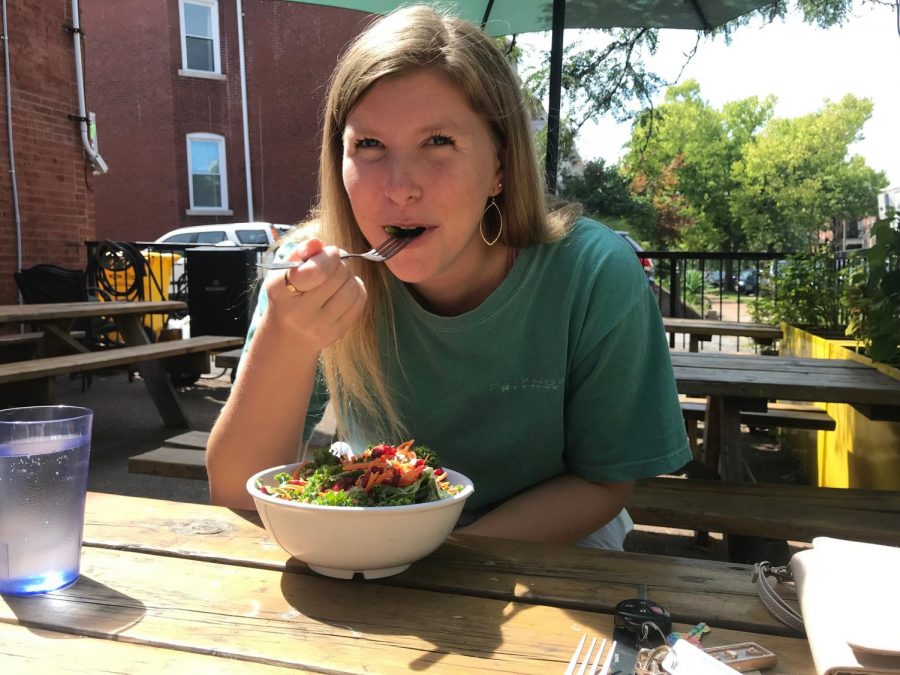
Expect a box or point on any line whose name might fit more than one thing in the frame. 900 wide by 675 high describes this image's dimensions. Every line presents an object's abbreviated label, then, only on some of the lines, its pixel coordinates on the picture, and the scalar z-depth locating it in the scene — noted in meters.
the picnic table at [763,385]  2.50
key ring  0.71
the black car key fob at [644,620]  0.81
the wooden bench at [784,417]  3.56
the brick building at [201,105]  16.83
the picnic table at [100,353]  4.11
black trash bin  7.55
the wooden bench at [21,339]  5.52
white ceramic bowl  0.89
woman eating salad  1.28
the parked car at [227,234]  14.05
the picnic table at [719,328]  4.92
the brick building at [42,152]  7.21
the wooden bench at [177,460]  2.47
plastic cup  0.90
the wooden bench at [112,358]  3.77
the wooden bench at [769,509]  1.92
